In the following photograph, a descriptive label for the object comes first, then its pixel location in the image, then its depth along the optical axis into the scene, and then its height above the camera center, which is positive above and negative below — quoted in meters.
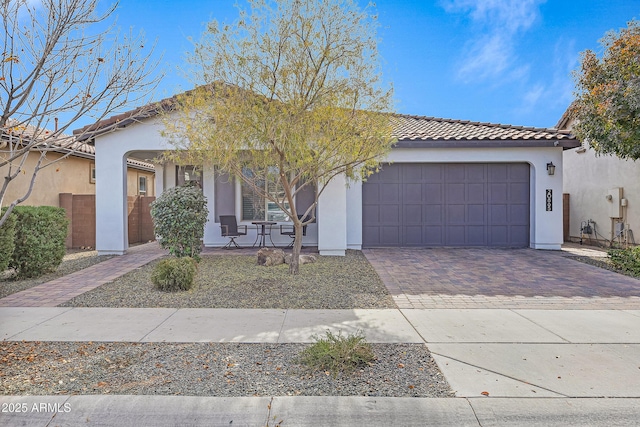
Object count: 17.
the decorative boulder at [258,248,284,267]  9.33 -1.16
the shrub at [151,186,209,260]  9.00 -0.24
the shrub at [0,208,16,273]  7.11 -0.58
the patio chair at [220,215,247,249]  12.20 -0.54
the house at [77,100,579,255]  11.78 +0.50
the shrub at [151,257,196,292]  6.93 -1.17
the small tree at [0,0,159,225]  3.98 +1.70
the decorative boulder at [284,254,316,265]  9.67 -1.25
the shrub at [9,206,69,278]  7.80 -0.63
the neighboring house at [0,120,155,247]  12.16 +0.64
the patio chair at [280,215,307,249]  12.61 -0.69
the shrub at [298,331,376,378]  3.80 -1.46
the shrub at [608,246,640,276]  8.56 -1.17
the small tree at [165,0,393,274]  6.51 +2.09
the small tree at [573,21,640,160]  8.72 +2.63
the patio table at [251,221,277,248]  12.41 -0.76
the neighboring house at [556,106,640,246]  12.64 +0.42
